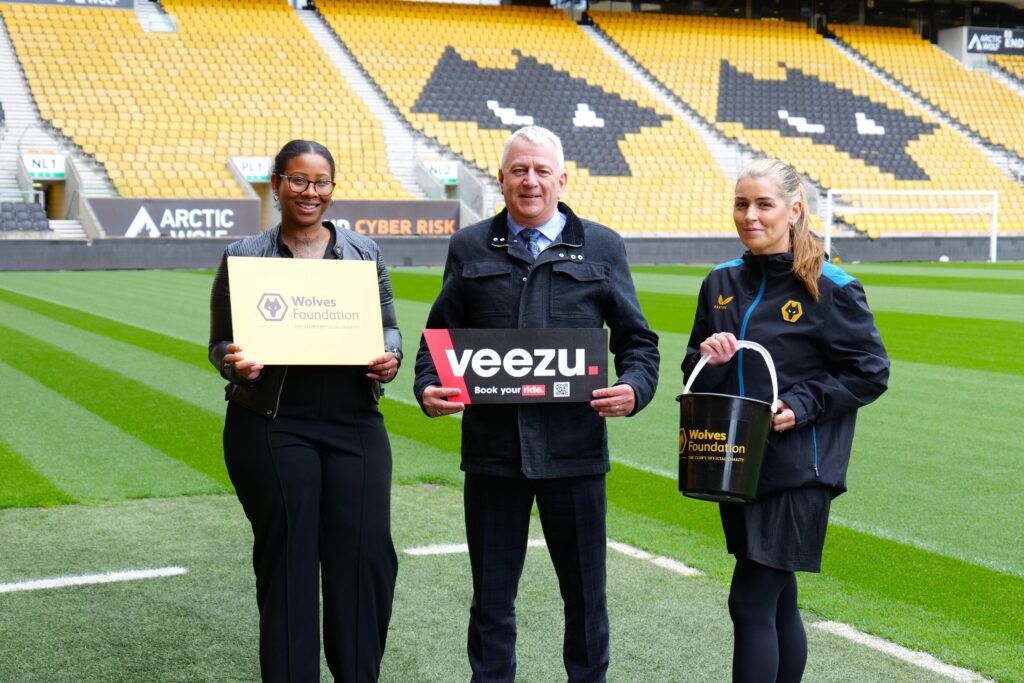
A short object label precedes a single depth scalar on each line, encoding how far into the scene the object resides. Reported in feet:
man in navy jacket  11.68
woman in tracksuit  10.99
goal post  109.09
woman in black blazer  11.74
